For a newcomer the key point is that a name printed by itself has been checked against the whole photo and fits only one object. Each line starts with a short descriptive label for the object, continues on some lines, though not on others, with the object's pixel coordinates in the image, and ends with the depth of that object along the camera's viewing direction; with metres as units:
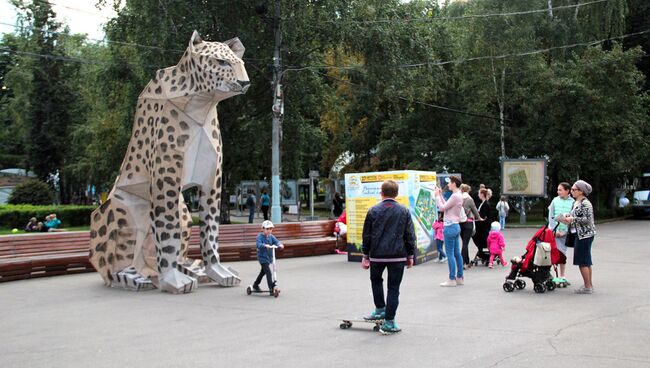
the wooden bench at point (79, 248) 13.98
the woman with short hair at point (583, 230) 10.30
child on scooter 10.92
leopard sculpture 11.64
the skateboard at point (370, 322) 7.71
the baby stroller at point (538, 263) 10.52
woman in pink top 11.31
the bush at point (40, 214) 29.00
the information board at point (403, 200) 15.27
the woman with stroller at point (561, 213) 10.89
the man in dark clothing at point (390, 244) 7.60
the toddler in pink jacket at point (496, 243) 14.37
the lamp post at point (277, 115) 23.23
